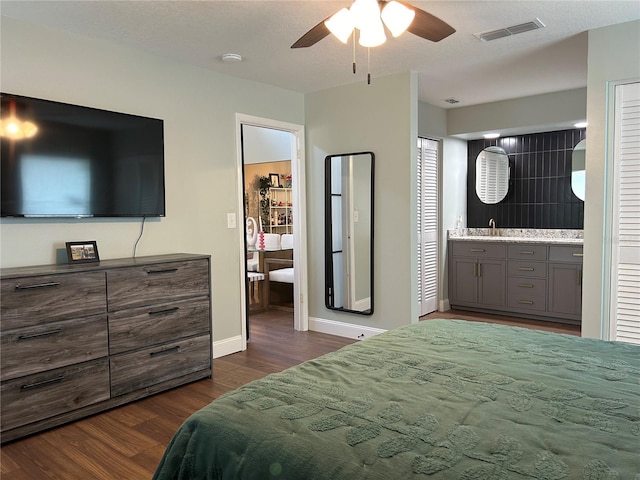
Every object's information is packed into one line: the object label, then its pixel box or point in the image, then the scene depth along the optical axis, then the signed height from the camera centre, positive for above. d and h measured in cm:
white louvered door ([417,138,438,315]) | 538 -12
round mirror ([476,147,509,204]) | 588 +50
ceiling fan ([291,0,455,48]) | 210 +92
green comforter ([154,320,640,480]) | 109 -57
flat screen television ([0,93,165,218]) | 271 +36
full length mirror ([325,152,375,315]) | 441 -17
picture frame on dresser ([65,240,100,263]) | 296 -22
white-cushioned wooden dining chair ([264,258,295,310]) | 578 -71
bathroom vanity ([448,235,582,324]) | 494 -71
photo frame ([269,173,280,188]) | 804 +64
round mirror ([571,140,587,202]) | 530 +50
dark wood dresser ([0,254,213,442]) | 246 -71
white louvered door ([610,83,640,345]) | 296 -3
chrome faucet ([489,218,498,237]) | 597 -17
